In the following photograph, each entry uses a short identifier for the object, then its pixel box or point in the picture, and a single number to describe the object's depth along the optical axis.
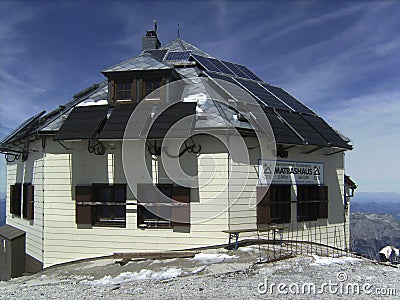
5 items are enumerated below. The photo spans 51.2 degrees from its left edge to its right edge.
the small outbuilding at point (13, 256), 17.33
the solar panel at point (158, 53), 20.35
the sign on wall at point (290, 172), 14.95
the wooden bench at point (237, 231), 13.04
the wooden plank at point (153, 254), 12.90
